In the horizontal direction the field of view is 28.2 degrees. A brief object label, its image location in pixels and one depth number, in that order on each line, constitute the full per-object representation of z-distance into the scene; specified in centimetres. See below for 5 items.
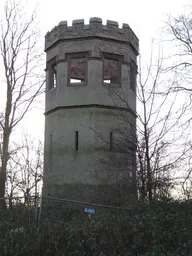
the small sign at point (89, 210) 941
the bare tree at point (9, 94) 1818
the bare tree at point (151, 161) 1415
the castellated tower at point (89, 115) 1731
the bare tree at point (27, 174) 3014
